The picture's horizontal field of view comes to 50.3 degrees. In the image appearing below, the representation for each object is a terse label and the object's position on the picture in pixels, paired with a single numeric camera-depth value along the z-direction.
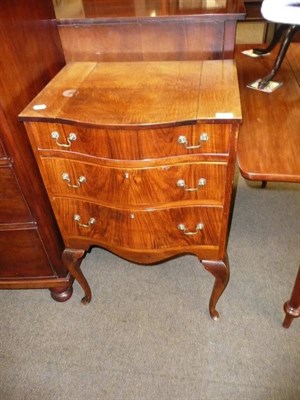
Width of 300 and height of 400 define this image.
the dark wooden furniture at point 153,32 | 1.07
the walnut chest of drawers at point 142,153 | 0.88
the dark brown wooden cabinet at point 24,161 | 0.97
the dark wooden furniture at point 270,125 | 0.84
